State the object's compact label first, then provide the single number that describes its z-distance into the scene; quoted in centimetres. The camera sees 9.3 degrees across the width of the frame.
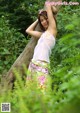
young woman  668
